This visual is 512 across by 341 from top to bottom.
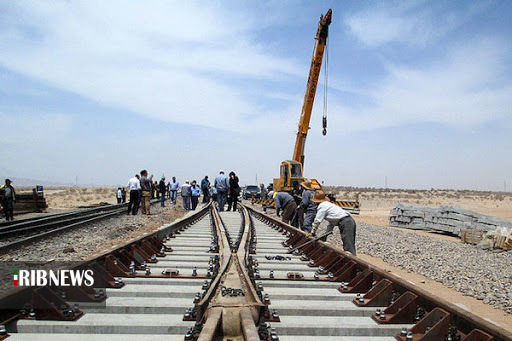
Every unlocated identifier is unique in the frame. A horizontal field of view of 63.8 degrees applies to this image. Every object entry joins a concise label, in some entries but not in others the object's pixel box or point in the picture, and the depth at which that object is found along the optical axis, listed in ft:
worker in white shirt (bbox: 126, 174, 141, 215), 54.05
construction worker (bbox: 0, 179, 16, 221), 52.01
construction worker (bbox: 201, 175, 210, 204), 79.20
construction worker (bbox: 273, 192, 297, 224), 39.17
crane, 69.77
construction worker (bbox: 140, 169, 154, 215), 56.34
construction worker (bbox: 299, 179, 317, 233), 33.19
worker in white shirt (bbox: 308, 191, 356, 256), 24.77
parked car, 144.66
